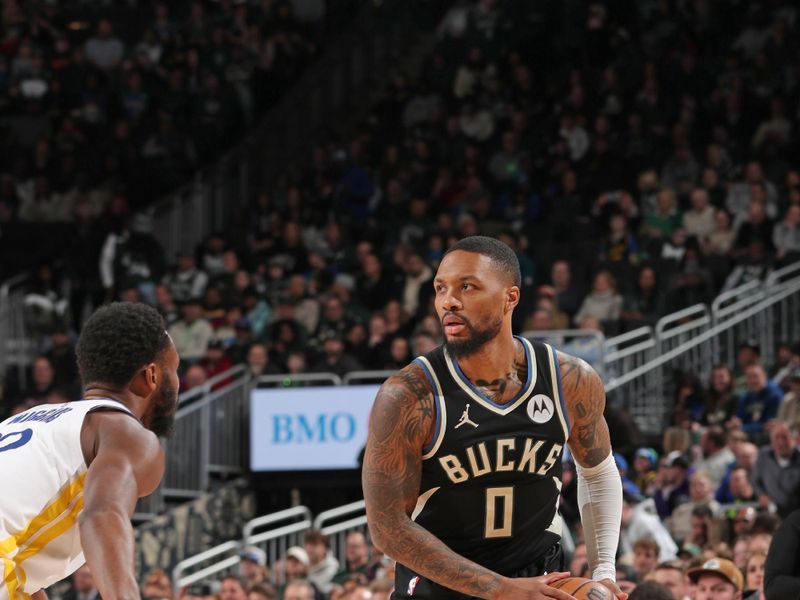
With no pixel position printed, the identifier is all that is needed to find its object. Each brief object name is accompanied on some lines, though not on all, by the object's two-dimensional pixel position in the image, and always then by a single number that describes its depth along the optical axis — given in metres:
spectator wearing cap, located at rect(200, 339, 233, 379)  17.23
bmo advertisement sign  15.79
